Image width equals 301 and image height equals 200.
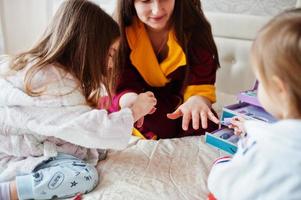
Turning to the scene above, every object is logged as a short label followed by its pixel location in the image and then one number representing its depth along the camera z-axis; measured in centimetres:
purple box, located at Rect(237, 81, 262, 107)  100
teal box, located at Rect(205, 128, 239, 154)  96
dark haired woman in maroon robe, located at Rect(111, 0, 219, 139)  113
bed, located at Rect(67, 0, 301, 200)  80
